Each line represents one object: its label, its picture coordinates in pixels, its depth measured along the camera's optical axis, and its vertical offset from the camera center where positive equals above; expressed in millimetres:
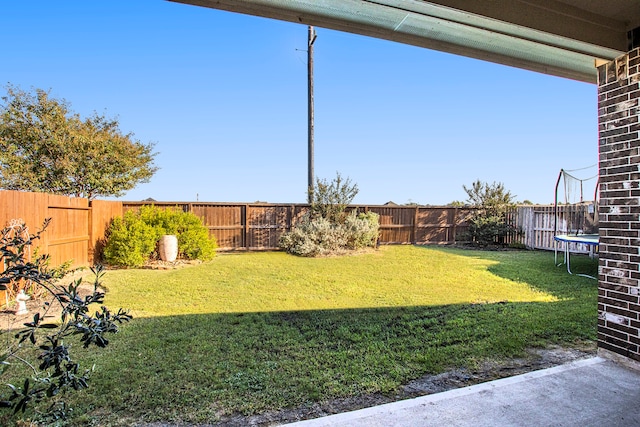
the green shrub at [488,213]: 12477 +26
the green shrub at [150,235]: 8250 -602
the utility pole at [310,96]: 12641 +4411
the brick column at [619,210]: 2535 +35
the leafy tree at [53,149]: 12047 +2280
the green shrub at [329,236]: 10273 -716
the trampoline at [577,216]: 7499 -52
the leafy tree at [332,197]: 11414 +525
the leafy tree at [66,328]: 1410 -524
